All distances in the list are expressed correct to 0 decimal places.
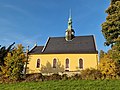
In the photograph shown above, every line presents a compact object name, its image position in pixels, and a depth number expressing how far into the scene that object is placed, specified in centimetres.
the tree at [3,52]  1582
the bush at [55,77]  1287
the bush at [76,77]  1246
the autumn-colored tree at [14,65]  1418
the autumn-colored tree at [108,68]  1346
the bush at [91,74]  1264
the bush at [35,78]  1289
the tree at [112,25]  1098
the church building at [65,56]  1986
